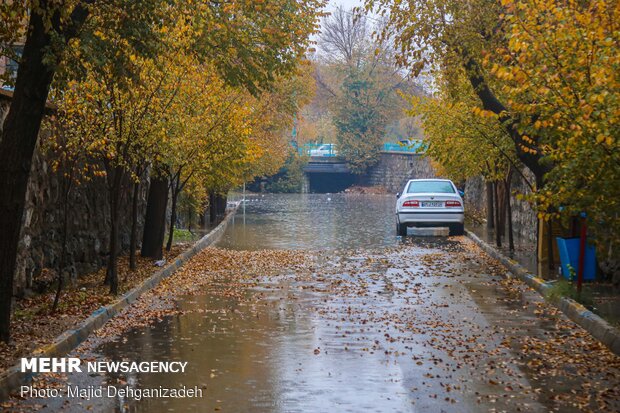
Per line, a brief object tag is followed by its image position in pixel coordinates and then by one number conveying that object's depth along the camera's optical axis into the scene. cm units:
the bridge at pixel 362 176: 7881
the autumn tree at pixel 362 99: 8031
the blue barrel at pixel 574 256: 1505
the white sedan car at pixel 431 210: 2805
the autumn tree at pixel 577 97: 947
